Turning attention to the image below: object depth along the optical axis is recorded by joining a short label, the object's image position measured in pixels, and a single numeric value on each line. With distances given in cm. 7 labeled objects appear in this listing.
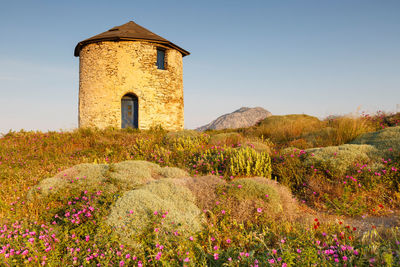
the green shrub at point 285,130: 971
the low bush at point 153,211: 300
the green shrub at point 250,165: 542
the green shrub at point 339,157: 515
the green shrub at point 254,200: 361
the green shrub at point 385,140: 552
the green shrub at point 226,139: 882
